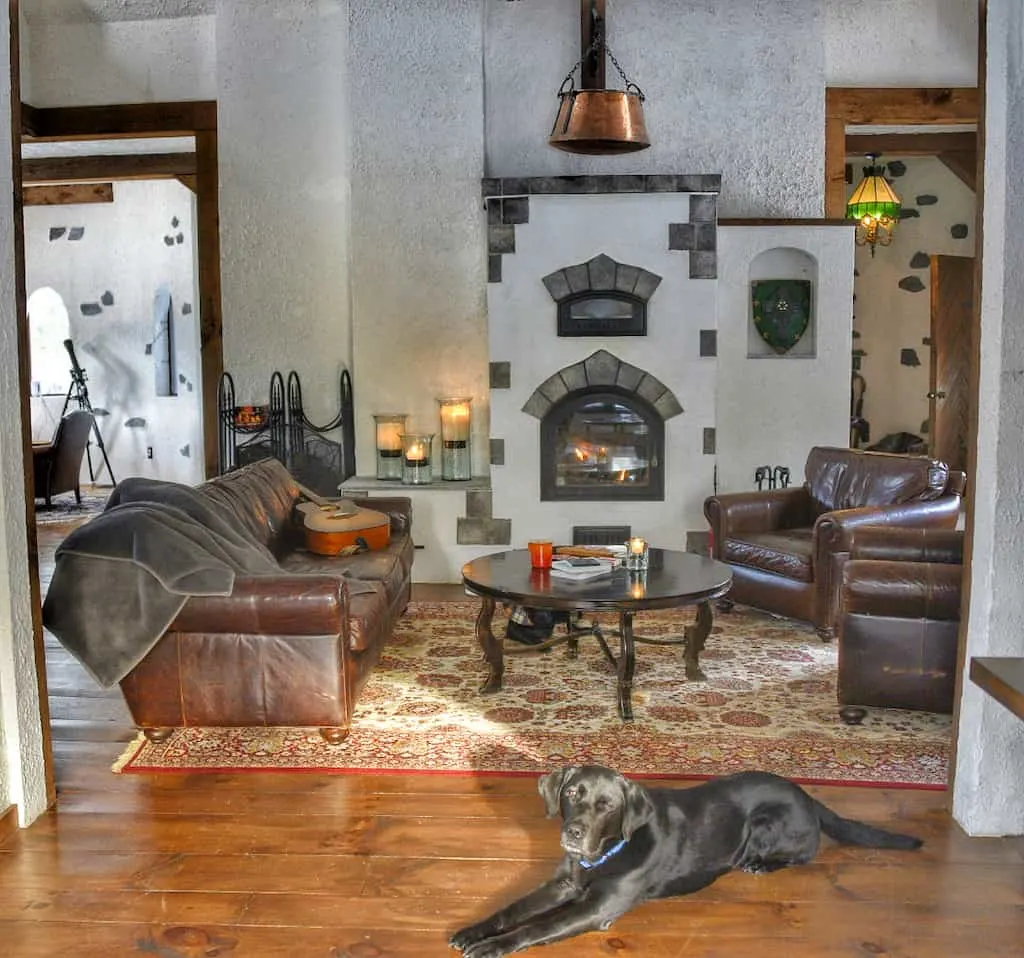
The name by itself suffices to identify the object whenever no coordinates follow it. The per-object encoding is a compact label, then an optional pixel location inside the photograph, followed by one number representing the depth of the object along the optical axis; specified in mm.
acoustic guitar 5027
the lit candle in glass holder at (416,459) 6578
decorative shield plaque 7137
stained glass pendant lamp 8430
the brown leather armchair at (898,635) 3859
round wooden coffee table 3941
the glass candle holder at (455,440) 6695
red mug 4383
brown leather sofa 3633
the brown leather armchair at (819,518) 5062
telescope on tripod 10789
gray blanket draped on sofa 3615
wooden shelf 2371
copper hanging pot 5367
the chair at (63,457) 9133
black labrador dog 2561
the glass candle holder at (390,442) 6766
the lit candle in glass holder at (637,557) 4340
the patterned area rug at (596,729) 3633
